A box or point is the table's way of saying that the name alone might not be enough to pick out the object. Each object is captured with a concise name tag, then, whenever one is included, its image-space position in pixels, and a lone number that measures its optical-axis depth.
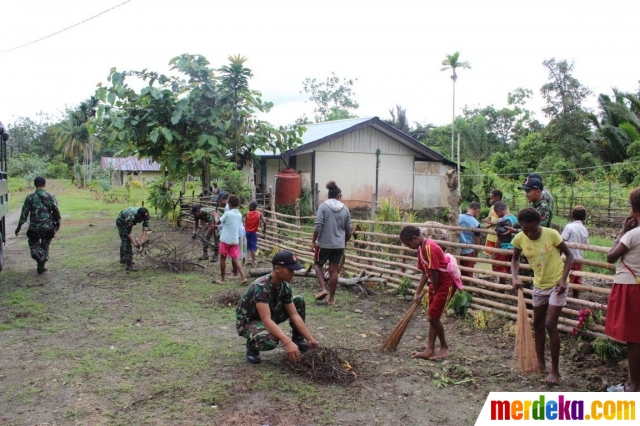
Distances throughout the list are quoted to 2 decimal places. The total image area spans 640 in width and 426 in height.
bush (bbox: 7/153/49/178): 41.25
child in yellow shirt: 3.97
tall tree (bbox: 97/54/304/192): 13.65
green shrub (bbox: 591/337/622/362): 4.38
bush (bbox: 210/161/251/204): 14.62
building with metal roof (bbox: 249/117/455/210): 16.58
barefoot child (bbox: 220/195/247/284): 7.77
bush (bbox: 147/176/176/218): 16.19
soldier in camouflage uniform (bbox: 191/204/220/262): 9.64
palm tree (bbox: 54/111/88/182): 46.00
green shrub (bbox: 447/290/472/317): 6.06
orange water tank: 15.81
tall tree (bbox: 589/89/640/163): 22.60
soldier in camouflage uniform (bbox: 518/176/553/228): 5.16
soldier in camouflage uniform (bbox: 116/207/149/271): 8.23
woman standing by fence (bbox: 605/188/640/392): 3.38
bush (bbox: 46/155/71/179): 49.44
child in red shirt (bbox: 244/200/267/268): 9.16
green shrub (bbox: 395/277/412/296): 7.13
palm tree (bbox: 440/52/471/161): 23.83
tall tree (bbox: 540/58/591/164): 24.97
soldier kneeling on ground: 4.10
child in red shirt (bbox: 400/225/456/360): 4.49
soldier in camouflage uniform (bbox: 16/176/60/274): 7.72
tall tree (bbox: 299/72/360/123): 42.44
